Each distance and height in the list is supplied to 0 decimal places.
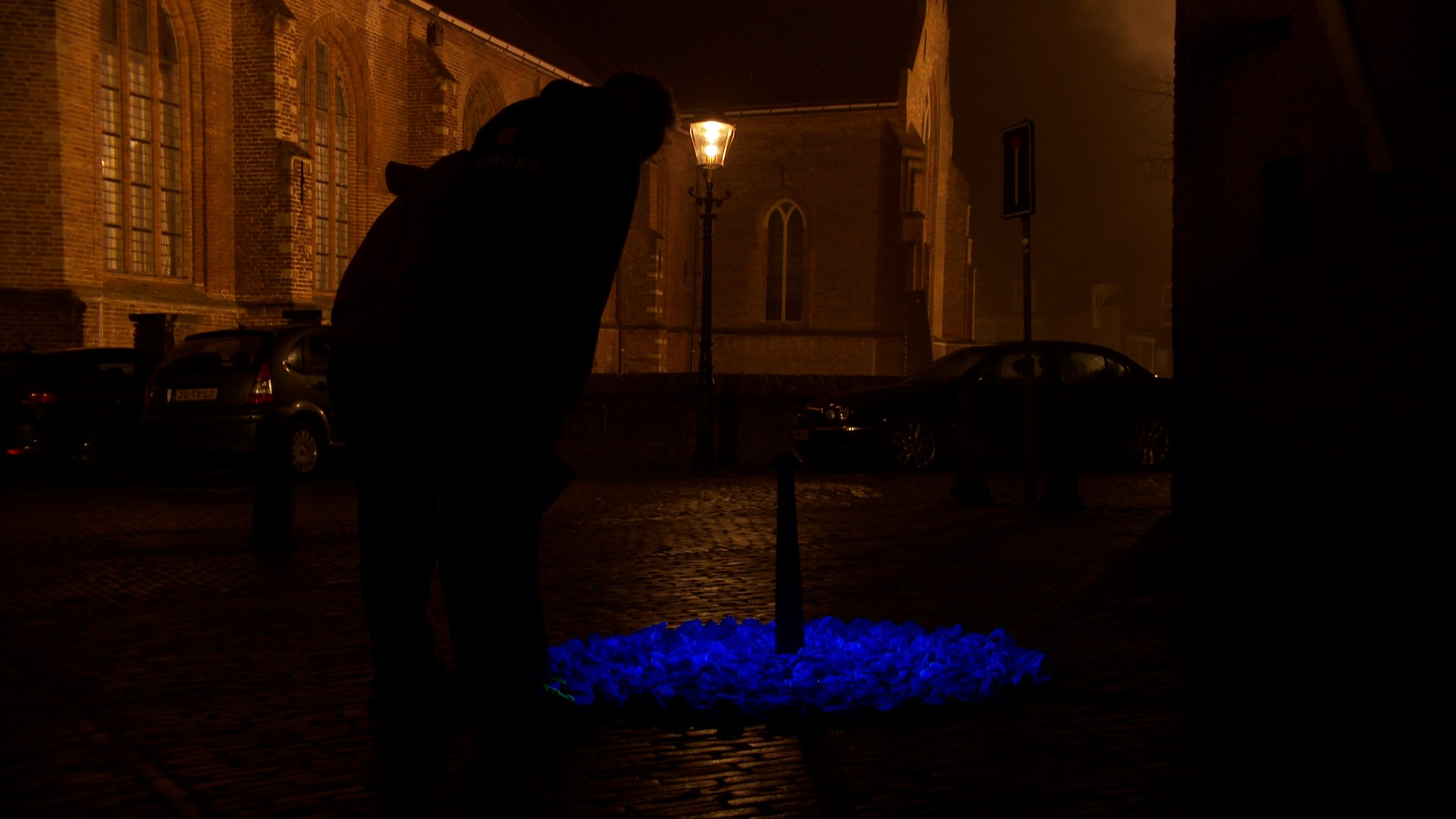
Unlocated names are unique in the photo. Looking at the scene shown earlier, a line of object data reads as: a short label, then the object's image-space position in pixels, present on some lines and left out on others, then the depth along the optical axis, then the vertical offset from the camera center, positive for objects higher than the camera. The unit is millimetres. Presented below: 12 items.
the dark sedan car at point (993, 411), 14250 -154
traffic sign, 10531 +1995
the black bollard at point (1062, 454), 9945 -459
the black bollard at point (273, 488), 7738 -577
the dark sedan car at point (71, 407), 12867 -115
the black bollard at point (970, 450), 10477 -449
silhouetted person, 3424 +111
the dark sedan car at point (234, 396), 12336 +12
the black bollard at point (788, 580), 4277 -644
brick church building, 20031 +5276
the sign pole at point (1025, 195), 10539 +1776
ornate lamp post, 14719 +1658
